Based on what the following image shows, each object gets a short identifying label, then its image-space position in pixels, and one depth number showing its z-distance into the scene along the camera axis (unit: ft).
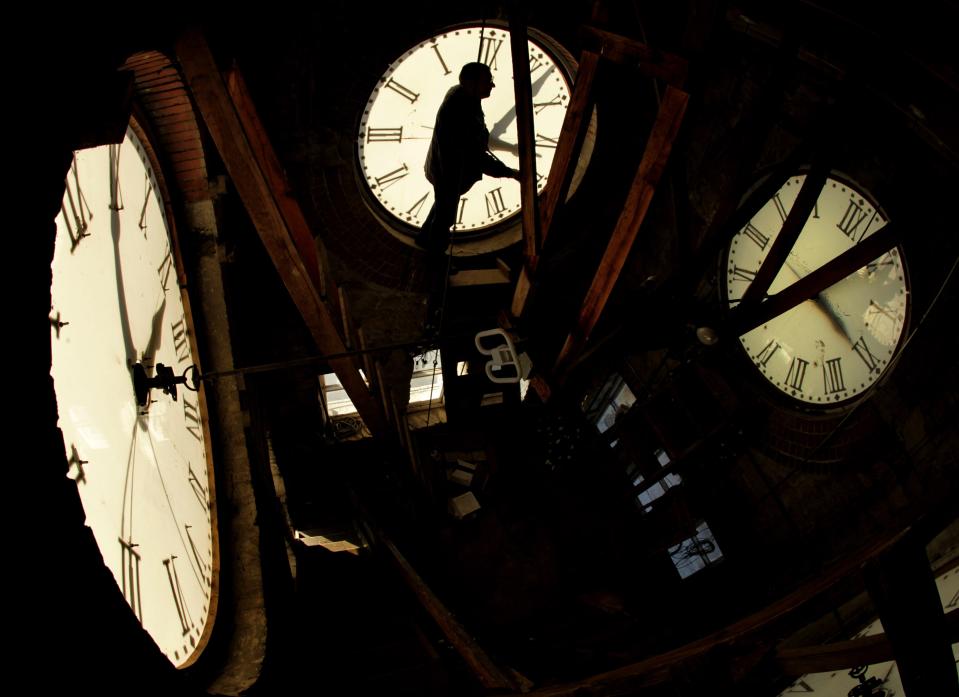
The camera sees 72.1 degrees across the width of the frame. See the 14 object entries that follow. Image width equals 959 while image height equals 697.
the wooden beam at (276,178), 9.38
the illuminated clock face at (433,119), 14.24
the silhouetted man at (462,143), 12.40
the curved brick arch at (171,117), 8.61
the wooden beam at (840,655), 6.44
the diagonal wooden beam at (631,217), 9.37
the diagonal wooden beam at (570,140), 10.87
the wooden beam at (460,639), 8.43
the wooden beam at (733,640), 6.27
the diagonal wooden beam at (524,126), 10.33
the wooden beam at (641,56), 8.91
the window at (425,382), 20.56
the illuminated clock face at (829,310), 10.62
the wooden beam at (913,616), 5.89
